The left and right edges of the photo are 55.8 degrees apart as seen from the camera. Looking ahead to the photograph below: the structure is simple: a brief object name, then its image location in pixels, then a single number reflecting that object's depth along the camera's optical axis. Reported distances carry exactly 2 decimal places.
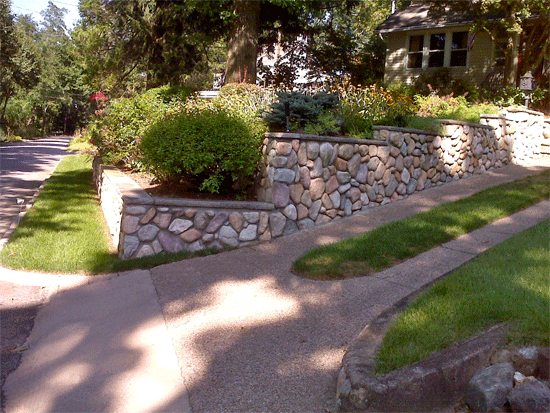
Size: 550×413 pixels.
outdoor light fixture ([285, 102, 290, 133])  7.84
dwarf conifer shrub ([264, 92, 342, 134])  8.20
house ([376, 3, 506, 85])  19.78
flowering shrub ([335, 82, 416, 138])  8.95
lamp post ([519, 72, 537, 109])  13.77
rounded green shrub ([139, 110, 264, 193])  7.21
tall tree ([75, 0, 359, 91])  14.27
